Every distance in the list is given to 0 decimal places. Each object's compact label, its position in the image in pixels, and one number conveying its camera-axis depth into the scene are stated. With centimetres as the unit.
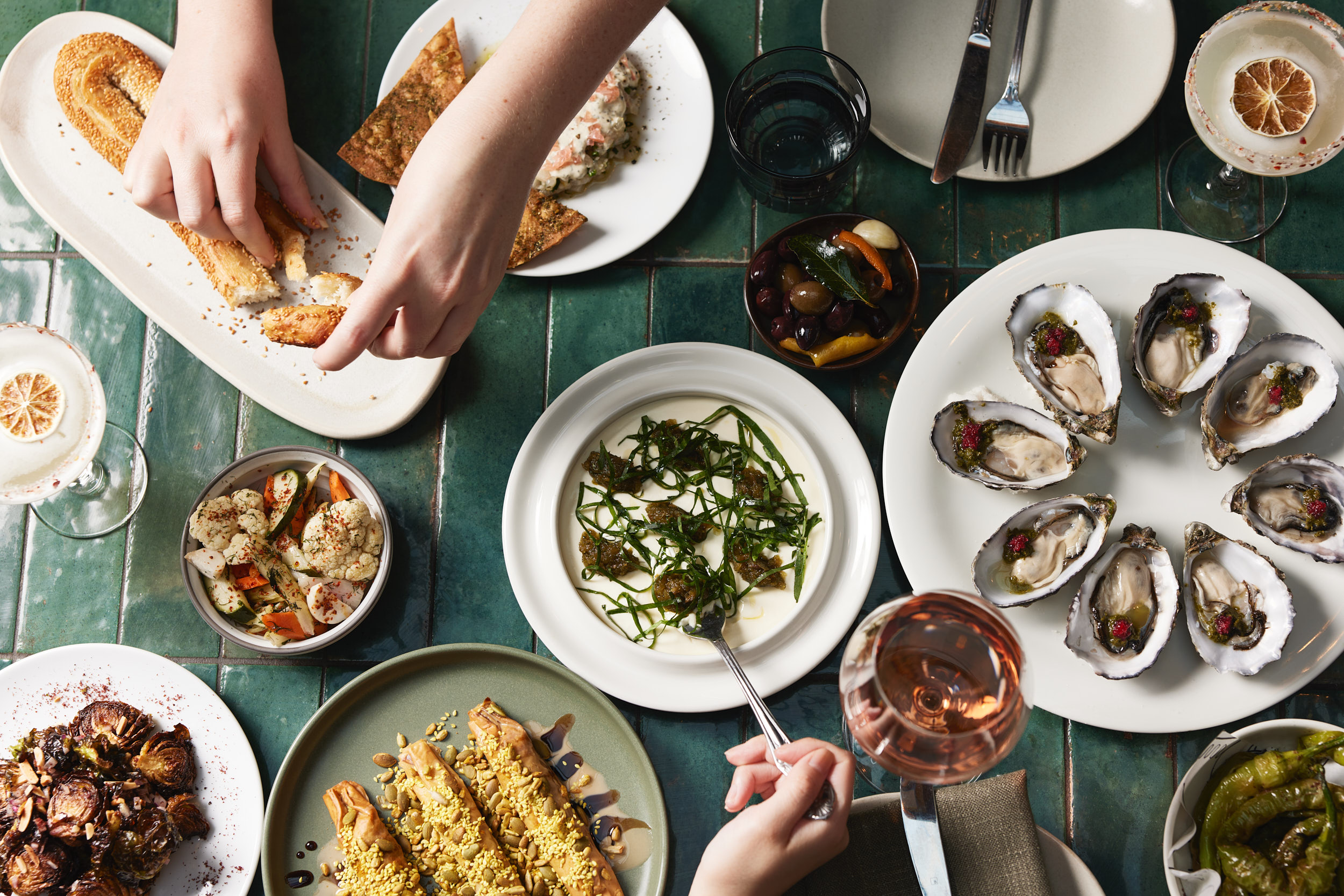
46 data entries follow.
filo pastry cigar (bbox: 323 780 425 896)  102
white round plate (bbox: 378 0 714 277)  107
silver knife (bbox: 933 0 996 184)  105
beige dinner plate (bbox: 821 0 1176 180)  106
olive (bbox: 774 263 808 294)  104
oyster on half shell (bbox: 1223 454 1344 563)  101
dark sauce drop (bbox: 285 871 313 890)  104
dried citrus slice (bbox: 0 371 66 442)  104
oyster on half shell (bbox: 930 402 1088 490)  103
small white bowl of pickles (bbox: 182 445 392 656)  103
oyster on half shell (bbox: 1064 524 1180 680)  101
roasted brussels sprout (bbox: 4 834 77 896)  101
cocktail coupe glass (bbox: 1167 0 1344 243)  101
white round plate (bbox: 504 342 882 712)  103
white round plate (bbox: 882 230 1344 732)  101
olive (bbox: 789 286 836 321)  102
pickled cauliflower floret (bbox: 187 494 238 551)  103
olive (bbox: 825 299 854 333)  102
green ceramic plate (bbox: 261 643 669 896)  103
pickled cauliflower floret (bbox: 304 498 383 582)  102
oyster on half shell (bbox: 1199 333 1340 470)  101
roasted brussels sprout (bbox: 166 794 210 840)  103
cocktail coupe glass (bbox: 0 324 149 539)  103
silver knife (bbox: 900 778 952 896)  97
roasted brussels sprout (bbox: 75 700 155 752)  104
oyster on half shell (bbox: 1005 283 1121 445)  103
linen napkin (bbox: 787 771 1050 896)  98
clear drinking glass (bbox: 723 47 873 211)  105
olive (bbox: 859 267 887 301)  104
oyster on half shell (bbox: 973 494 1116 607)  102
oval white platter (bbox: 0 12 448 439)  107
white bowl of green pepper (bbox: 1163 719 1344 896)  98
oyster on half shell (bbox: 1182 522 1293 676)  100
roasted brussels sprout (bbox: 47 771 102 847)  101
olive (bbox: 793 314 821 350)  103
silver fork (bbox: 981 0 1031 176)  105
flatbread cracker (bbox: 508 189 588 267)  105
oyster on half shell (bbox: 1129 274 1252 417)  102
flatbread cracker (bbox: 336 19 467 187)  107
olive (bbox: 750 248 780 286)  104
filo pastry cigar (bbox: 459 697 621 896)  101
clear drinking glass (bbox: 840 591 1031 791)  87
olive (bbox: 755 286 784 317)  104
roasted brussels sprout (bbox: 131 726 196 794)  103
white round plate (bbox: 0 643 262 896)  105
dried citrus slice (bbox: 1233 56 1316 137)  102
